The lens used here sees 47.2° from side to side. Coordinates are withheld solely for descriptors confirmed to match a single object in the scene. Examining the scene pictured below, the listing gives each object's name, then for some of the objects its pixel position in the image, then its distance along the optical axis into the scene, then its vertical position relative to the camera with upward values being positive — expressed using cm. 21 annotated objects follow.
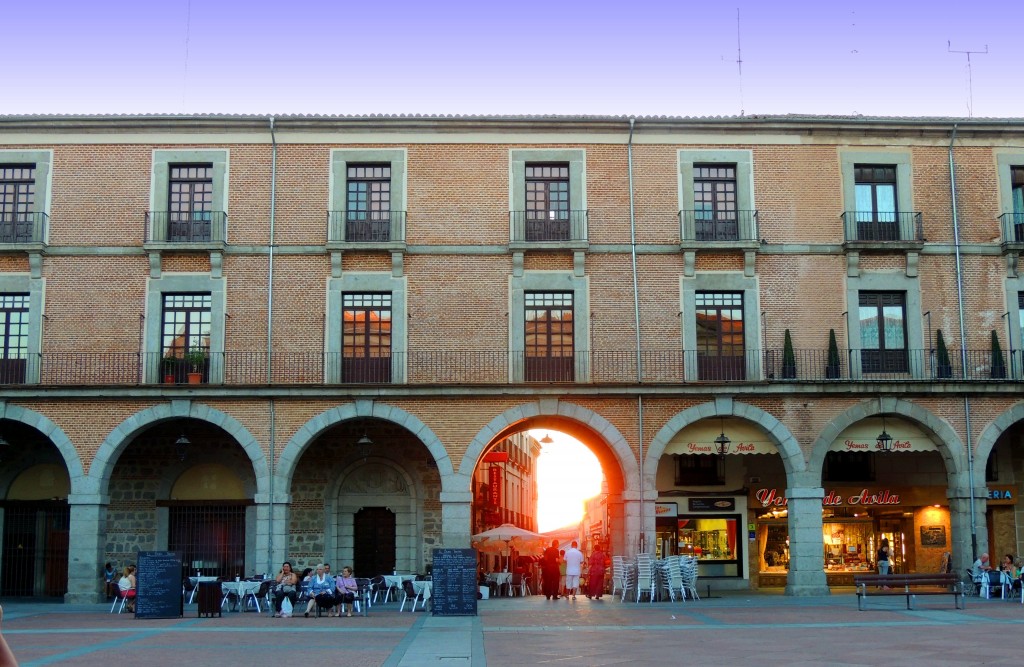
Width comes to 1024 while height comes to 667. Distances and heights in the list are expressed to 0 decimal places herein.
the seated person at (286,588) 2481 -159
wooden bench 2338 -144
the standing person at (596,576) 2948 -162
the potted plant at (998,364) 2961 +364
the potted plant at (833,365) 2941 +361
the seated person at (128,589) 2547 -164
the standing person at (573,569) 3066 -150
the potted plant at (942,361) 2950 +371
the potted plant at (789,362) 2931 +367
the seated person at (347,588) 2448 -158
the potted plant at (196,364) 2916 +368
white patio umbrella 3225 -80
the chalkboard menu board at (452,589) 2389 -156
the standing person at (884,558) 3180 -131
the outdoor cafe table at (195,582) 2688 -159
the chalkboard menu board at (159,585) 2344 -145
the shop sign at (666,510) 3171 +2
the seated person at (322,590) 2430 -163
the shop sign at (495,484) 4272 +99
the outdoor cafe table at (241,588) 2603 -166
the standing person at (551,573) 3014 -158
